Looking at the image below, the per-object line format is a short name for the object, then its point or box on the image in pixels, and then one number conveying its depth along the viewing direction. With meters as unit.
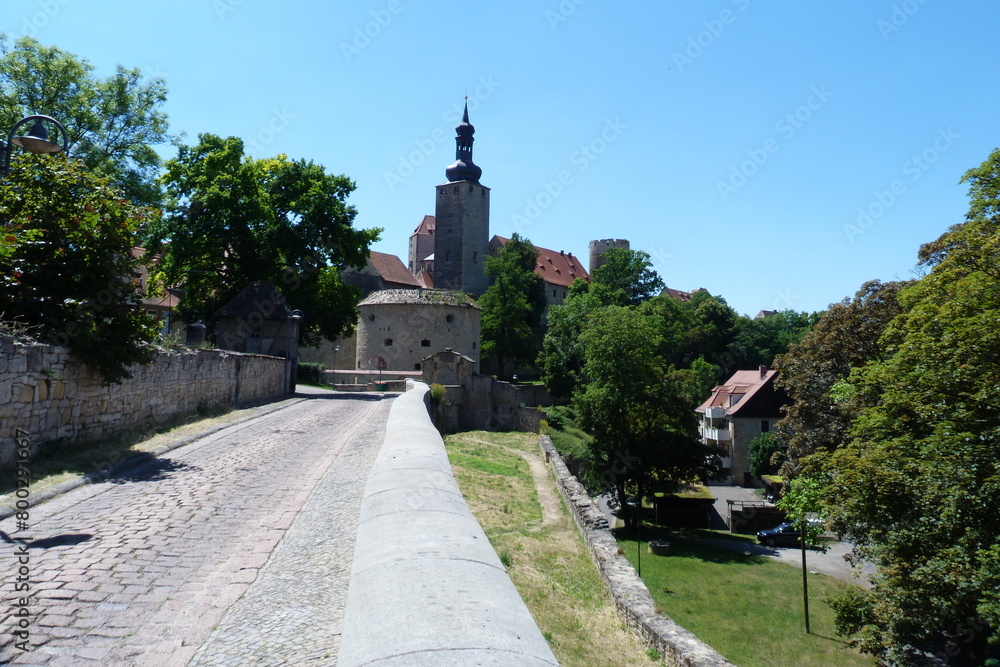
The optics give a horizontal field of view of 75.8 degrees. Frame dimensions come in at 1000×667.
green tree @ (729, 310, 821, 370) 65.94
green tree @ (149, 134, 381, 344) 27.69
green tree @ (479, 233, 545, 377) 53.31
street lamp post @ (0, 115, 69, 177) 7.77
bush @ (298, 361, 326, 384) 37.50
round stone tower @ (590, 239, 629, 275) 87.25
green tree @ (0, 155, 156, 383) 8.59
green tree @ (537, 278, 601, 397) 48.03
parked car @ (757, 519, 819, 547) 27.97
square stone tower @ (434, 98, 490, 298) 64.75
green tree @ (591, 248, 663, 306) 68.50
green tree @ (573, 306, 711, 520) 28.81
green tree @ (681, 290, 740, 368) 62.75
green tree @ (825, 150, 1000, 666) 9.74
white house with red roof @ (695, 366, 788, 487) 40.72
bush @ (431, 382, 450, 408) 21.62
